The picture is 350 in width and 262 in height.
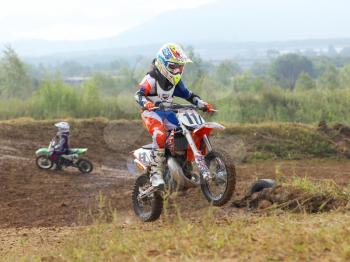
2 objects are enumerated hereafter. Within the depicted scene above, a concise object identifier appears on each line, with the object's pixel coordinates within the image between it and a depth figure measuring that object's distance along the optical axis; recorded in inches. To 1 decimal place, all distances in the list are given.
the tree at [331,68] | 3769.7
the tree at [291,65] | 5083.7
